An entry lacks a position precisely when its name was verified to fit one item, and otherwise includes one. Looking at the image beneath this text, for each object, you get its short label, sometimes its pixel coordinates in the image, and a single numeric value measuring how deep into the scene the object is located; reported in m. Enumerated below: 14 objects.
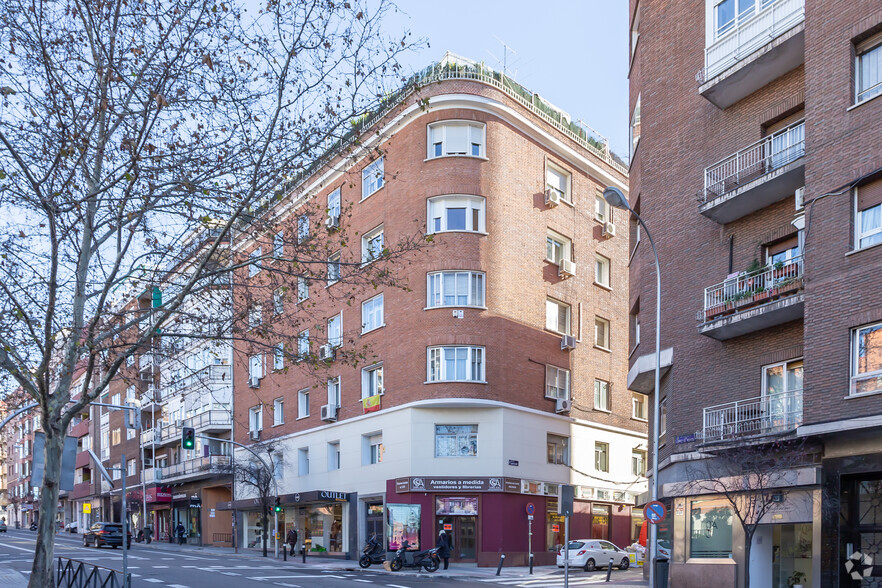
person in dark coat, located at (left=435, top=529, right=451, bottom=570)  29.14
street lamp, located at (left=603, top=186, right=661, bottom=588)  18.89
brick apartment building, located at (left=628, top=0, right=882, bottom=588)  16.47
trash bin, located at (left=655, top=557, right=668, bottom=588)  19.11
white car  31.84
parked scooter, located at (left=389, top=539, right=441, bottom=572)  27.61
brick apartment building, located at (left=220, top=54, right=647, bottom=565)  33.38
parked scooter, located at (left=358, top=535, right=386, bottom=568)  30.88
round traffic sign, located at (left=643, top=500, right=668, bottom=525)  18.27
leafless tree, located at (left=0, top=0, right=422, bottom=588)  11.81
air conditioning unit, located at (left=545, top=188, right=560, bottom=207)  37.06
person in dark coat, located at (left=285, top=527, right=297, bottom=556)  38.28
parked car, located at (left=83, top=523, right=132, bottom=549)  45.38
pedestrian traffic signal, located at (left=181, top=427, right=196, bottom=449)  32.53
